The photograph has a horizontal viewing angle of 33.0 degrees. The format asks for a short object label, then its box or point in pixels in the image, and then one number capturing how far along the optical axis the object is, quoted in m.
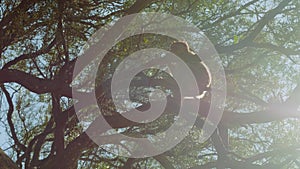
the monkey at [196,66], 5.31
